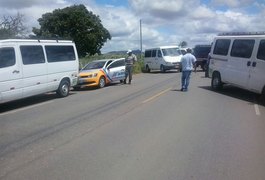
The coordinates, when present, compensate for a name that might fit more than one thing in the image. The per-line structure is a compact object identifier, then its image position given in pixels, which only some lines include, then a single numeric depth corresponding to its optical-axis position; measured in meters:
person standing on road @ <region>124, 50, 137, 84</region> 11.26
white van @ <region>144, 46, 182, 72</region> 17.19
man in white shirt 8.71
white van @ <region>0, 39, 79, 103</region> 6.70
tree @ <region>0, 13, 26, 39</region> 20.08
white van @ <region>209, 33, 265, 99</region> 7.16
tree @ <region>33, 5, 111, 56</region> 33.93
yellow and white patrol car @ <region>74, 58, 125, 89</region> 10.63
